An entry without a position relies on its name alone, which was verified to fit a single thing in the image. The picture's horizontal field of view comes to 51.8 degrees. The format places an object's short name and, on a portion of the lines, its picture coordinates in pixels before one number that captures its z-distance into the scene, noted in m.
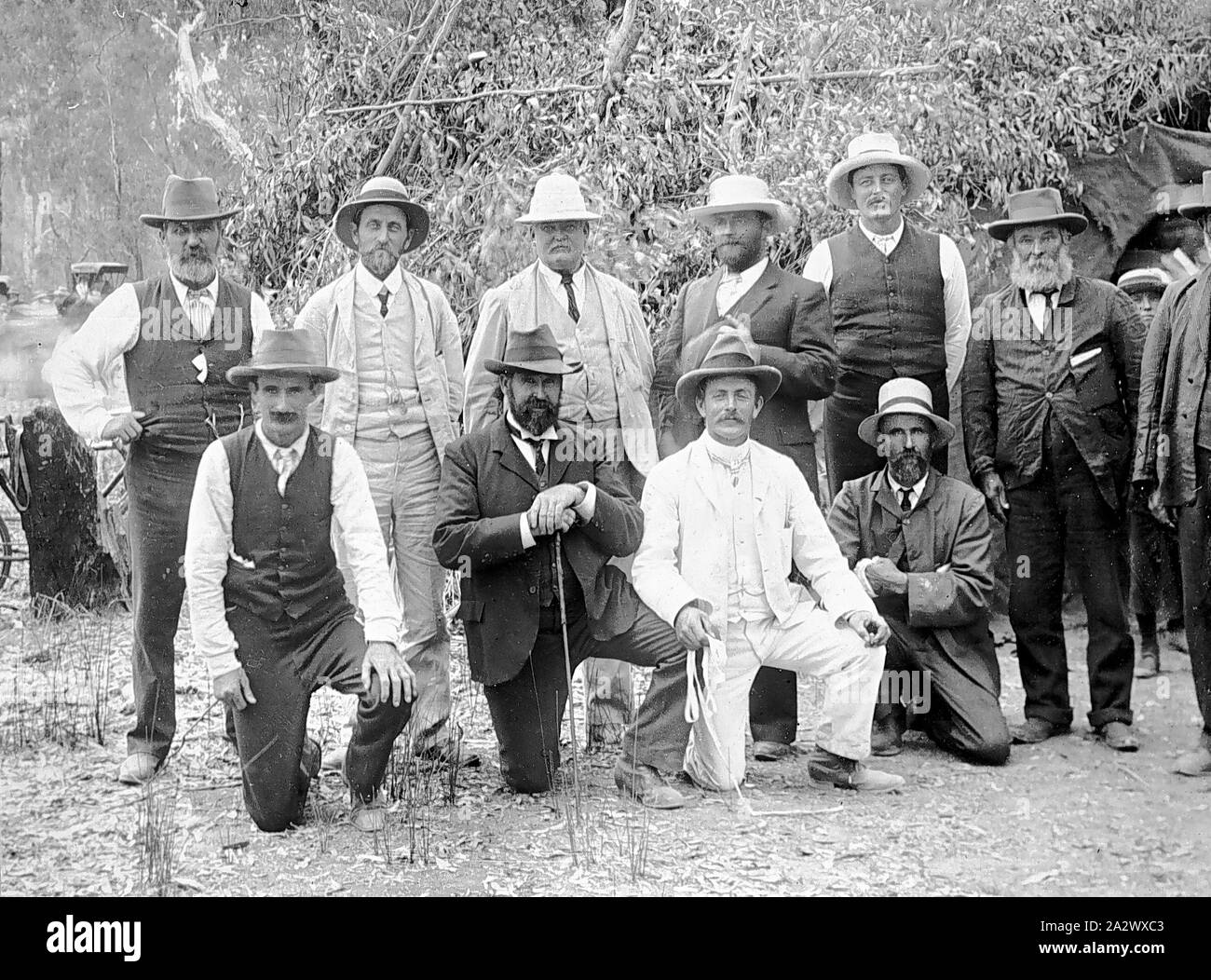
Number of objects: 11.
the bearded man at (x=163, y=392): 4.80
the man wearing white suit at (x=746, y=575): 4.62
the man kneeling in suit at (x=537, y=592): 4.56
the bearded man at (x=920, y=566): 5.09
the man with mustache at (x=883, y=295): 5.29
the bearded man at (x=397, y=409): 4.99
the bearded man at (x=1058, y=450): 5.14
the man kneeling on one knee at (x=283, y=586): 4.26
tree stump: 6.63
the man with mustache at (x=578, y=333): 5.10
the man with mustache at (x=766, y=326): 5.04
